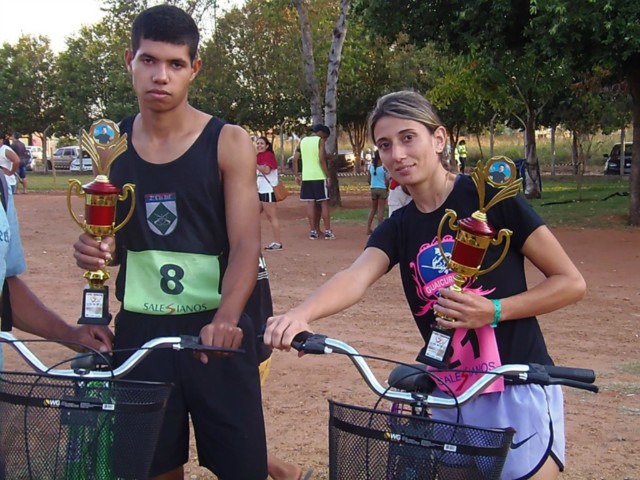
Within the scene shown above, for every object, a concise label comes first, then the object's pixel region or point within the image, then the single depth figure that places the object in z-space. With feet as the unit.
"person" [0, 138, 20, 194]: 61.11
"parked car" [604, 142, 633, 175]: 126.52
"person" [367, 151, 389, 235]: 47.40
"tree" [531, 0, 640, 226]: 40.52
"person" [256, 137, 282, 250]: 43.42
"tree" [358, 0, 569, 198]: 44.96
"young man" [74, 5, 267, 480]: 10.11
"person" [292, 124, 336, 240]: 46.55
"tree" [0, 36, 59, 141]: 164.55
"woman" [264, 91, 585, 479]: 8.91
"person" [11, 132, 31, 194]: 84.39
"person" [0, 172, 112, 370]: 9.72
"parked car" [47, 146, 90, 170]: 171.53
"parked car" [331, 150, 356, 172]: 164.55
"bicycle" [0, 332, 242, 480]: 7.75
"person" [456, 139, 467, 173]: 129.49
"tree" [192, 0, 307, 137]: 117.60
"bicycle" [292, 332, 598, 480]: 7.07
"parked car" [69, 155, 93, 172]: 161.68
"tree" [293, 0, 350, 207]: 63.31
